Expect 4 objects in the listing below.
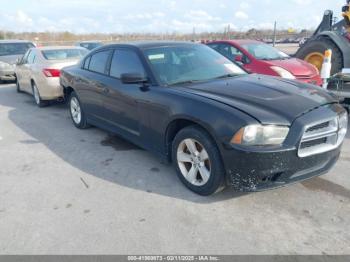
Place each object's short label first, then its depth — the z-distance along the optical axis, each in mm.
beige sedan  7570
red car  7137
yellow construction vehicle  7797
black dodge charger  2922
